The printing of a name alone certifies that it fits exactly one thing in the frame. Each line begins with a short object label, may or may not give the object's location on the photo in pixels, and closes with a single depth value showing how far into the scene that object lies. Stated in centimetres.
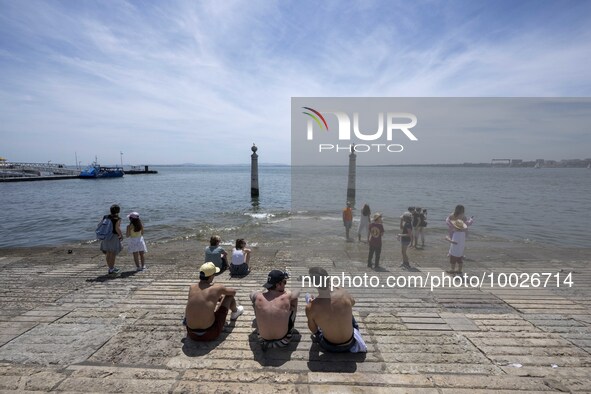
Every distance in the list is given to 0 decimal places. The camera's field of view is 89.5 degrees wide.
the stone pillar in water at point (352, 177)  2586
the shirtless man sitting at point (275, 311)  400
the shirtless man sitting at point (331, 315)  384
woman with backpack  726
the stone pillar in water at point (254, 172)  3256
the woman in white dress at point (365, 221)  1155
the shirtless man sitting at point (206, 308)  419
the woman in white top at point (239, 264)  734
